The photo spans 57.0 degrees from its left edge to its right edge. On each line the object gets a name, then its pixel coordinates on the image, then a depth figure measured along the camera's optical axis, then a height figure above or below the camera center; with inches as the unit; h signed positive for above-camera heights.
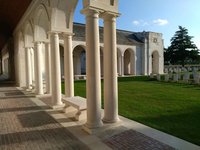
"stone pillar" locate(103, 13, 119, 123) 215.6 -1.1
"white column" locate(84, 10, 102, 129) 199.2 -1.8
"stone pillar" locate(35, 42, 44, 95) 446.6 +0.6
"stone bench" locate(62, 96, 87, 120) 252.1 -48.1
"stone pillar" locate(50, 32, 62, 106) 319.0 -0.1
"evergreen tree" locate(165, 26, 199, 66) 2009.1 +207.3
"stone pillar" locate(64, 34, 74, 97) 319.2 +7.5
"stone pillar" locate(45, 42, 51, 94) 421.5 +17.5
